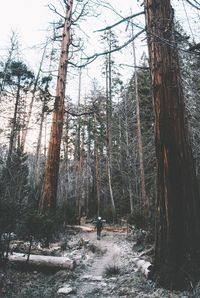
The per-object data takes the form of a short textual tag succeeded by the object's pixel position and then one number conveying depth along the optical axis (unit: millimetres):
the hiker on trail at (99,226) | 14969
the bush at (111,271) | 5913
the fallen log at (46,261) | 6043
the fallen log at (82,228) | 18203
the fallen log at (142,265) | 5216
